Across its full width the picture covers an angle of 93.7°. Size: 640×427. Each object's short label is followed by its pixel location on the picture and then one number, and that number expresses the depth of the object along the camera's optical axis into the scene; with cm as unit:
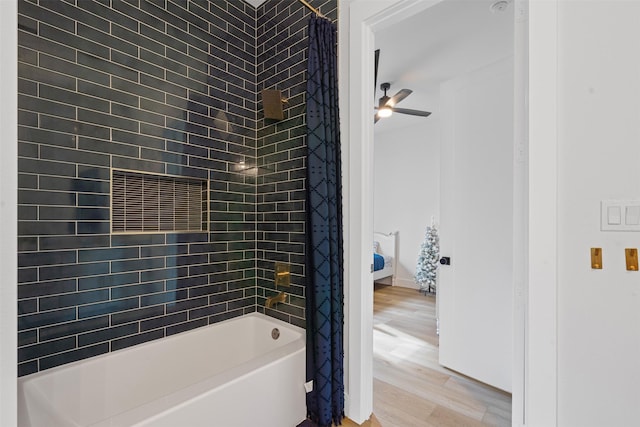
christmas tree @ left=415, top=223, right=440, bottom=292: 472
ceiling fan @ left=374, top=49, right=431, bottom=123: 324
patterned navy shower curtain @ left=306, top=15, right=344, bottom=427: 176
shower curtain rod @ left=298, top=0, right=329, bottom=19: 186
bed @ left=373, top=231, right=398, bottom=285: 527
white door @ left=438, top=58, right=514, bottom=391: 217
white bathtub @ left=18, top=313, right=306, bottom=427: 125
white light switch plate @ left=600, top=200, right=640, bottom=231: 105
